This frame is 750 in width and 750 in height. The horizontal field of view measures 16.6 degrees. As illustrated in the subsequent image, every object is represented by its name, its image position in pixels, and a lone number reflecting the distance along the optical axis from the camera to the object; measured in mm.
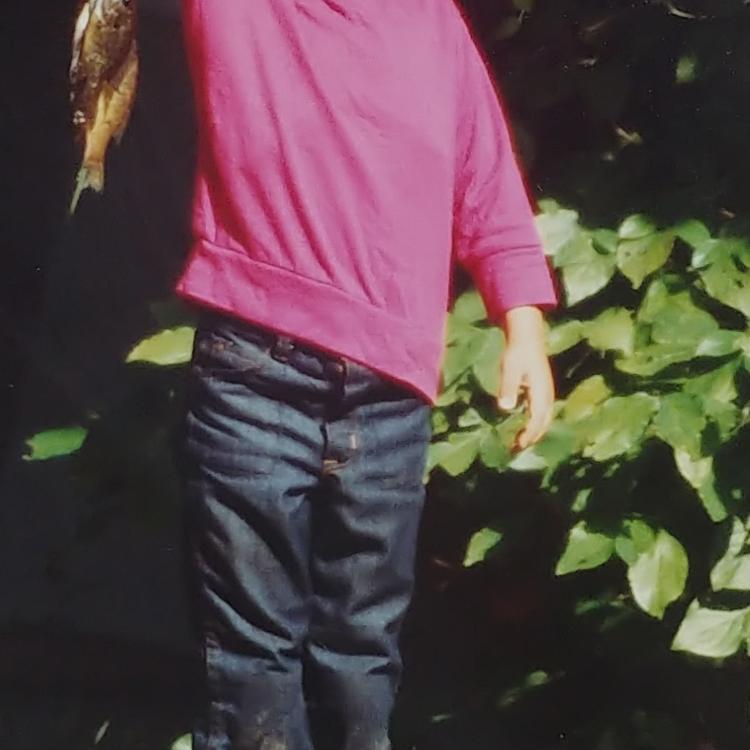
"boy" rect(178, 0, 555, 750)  2250
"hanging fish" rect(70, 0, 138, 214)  2306
